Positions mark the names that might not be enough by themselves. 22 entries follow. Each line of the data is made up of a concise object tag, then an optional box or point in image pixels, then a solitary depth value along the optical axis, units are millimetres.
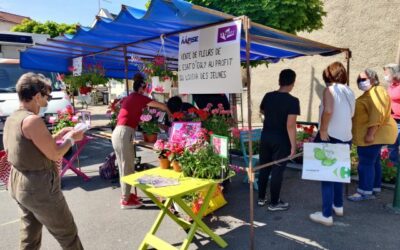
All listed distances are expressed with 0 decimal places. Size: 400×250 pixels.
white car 6904
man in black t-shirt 3465
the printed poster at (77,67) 5895
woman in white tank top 3295
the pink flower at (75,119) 5095
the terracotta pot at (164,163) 3363
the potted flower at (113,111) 5178
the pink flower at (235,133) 3885
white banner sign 2859
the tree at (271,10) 5172
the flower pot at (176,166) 3170
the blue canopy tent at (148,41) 2844
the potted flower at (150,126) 4387
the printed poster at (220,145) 2994
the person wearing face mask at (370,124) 3676
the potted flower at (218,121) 3490
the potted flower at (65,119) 5145
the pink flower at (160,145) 3357
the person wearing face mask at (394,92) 4285
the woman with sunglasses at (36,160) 2189
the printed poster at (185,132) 3213
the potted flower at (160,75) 3992
